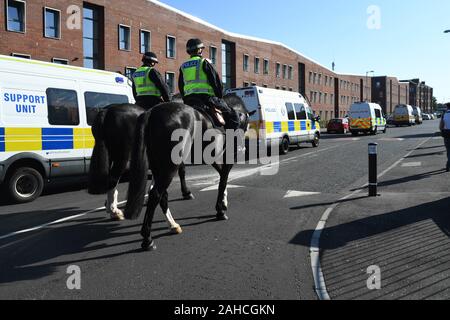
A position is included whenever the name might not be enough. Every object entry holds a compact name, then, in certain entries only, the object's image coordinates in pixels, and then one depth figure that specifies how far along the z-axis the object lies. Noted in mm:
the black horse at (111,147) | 6258
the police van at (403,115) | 56938
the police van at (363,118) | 34062
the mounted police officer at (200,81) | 6176
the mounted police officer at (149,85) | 6938
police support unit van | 7949
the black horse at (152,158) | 4953
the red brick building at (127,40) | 26953
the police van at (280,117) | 17219
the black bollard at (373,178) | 8344
